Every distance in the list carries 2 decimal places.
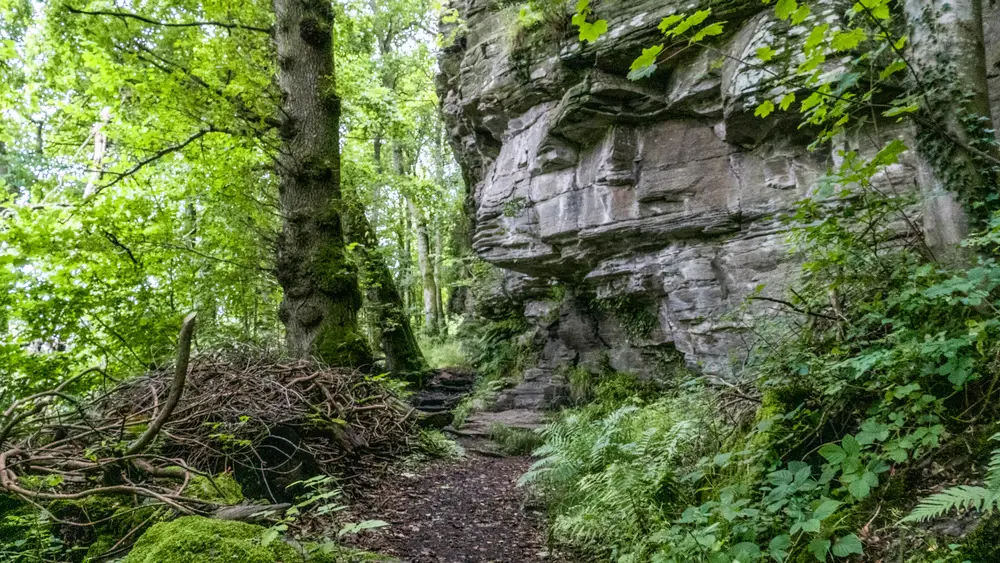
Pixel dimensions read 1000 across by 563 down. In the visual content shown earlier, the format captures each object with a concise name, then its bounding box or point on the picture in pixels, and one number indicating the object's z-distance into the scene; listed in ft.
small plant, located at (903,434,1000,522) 6.15
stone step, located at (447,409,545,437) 30.42
